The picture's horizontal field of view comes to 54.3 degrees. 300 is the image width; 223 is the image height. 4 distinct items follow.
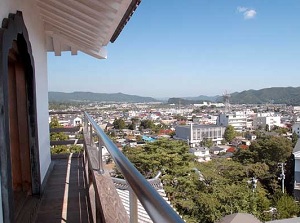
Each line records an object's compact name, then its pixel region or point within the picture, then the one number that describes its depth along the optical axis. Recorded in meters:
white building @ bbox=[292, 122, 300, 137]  41.59
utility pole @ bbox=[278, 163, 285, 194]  24.20
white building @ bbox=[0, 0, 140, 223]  1.64
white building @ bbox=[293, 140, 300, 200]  23.80
